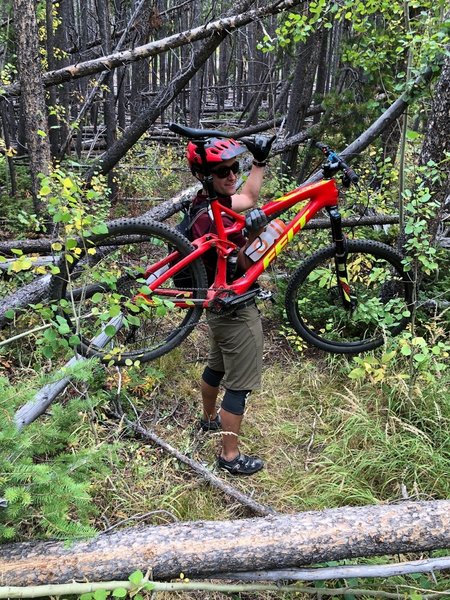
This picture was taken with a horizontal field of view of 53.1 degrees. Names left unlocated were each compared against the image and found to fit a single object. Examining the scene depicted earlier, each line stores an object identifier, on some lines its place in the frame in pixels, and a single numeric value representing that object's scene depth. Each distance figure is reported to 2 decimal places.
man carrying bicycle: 2.83
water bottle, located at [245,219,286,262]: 3.12
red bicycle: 3.08
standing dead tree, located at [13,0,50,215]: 5.23
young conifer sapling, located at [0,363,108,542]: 1.98
